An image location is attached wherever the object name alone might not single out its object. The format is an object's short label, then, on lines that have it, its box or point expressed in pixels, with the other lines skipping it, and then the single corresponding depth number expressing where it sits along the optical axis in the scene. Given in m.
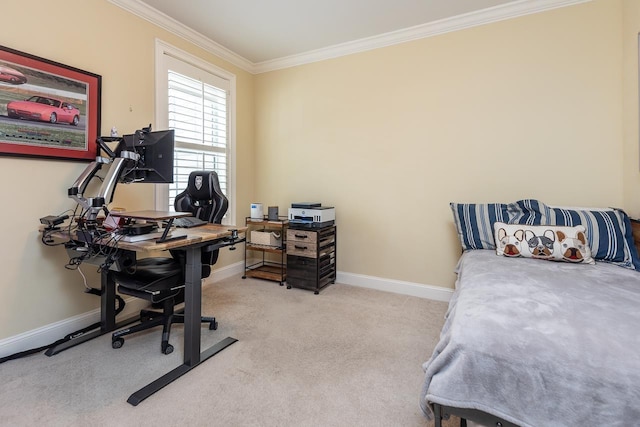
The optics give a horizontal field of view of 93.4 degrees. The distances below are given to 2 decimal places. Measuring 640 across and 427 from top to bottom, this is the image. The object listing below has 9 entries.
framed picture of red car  1.92
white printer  3.26
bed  0.90
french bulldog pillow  2.05
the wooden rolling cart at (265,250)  3.50
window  2.90
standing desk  1.58
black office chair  1.90
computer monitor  1.93
